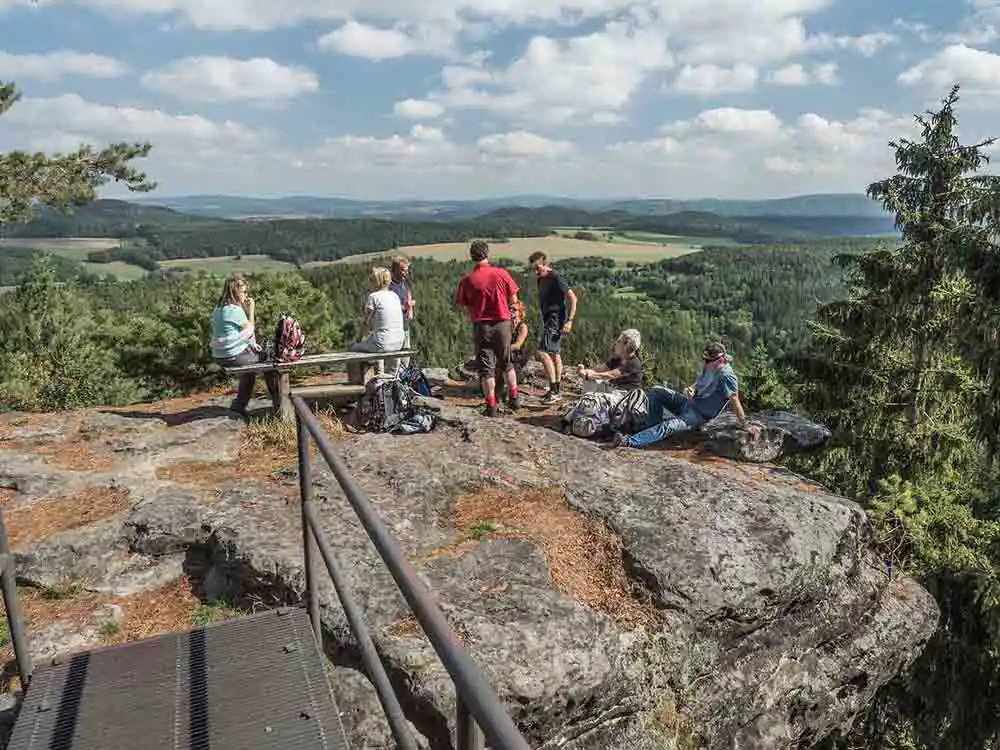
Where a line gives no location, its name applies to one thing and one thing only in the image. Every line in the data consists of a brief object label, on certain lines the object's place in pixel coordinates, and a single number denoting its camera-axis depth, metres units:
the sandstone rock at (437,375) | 12.47
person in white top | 8.21
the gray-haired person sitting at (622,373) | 8.83
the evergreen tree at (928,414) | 9.91
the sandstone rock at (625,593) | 4.07
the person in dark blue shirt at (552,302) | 9.68
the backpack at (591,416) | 8.34
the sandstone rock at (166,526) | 5.01
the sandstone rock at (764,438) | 7.84
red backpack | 7.46
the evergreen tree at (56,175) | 9.25
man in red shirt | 8.26
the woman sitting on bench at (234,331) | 7.59
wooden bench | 7.34
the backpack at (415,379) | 9.30
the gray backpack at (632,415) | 8.43
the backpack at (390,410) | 7.40
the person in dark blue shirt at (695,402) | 8.04
